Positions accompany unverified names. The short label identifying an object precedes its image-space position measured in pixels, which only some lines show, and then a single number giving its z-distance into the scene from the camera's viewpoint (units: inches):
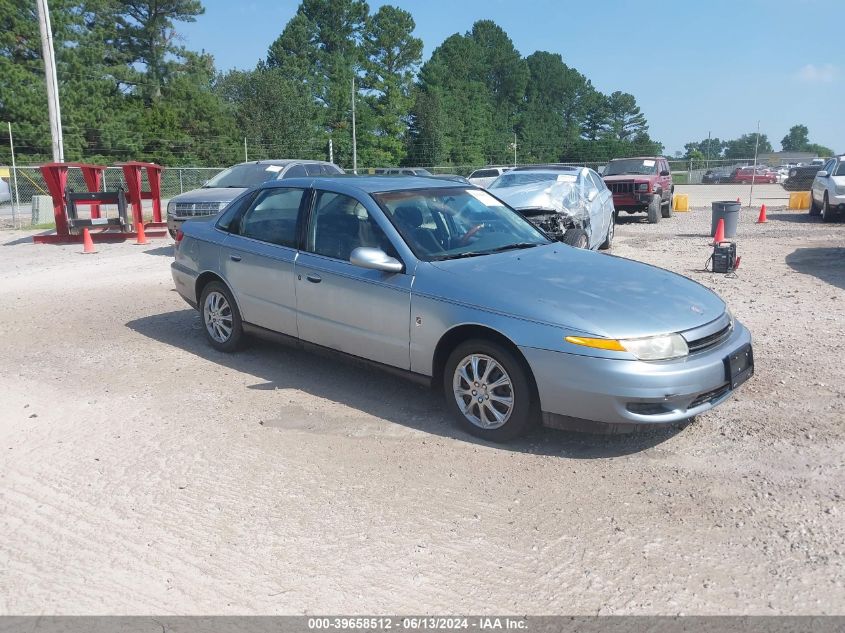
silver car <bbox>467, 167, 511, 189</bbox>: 1061.5
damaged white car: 455.2
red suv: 783.1
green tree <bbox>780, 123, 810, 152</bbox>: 6250.0
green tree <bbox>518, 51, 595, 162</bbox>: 3459.6
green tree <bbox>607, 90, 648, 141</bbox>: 3710.6
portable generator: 432.8
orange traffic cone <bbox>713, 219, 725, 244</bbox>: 545.0
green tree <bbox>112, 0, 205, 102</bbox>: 2097.7
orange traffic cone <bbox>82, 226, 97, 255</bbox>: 569.9
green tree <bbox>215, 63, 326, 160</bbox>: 1983.3
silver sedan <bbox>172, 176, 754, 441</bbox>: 176.4
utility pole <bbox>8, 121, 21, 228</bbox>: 842.8
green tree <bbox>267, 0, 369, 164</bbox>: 2230.6
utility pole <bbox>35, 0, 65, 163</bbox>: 846.5
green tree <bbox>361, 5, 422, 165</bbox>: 2273.6
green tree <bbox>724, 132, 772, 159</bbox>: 3752.5
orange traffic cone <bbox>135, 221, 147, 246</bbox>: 620.9
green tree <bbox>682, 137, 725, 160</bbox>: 5258.9
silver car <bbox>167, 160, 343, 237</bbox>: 516.1
